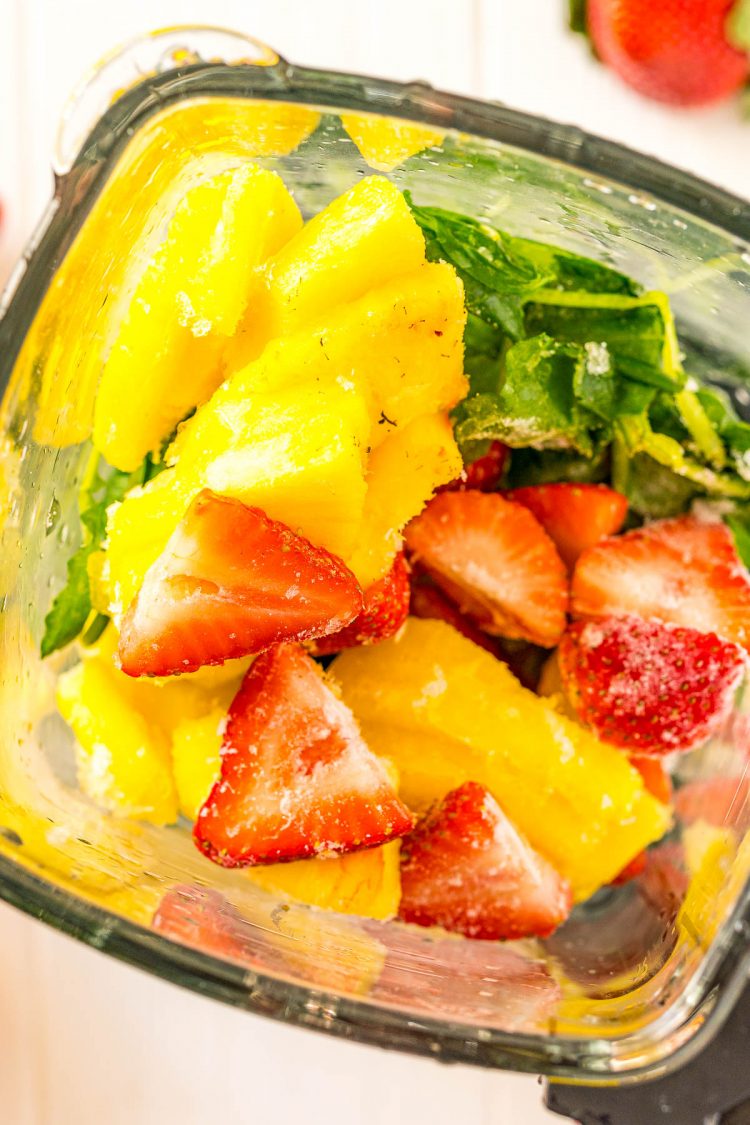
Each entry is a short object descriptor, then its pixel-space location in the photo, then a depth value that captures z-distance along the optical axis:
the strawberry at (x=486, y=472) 0.41
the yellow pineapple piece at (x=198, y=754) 0.40
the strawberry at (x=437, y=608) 0.42
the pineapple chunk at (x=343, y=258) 0.37
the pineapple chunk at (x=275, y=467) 0.37
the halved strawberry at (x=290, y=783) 0.39
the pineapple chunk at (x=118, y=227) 0.39
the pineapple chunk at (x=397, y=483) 0.38
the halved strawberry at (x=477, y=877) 0.40
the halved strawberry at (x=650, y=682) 0.41
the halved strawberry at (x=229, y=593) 0.37
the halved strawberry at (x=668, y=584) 0.41
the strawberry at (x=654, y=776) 0.42
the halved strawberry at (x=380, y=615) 0.39
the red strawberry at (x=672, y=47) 0.46
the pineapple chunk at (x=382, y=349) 0.37
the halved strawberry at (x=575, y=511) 0.42
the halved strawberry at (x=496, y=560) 0.41
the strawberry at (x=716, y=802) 0.41
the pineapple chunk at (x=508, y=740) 0.40
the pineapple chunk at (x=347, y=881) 0.39
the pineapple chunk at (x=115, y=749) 0.40
